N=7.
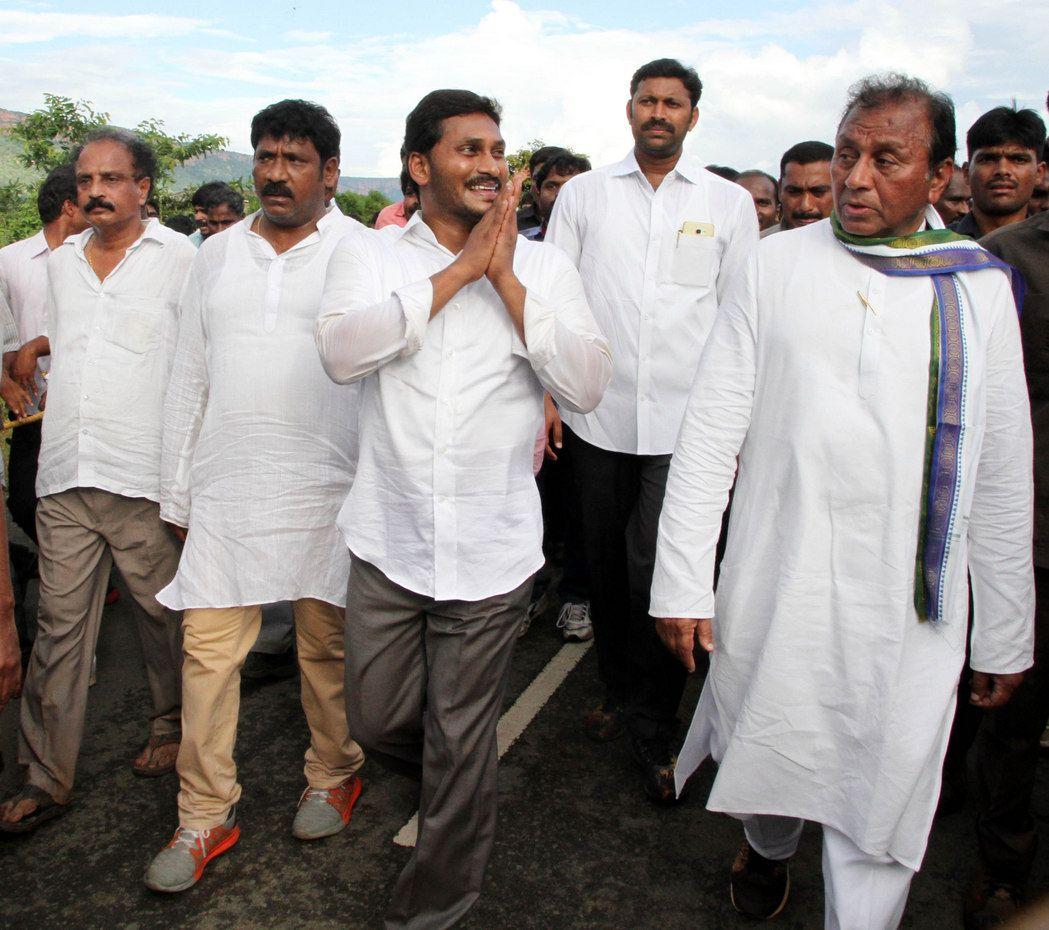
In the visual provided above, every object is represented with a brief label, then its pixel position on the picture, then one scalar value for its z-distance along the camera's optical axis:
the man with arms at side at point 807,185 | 4.79
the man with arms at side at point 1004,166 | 4.25
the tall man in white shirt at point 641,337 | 3.75
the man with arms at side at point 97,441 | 3.38
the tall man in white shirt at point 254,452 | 3.11
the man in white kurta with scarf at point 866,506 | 2.37
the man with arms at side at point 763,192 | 6.46
